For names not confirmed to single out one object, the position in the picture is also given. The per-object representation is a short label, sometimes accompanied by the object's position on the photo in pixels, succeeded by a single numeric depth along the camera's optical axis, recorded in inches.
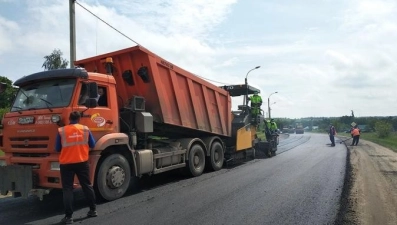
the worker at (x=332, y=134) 957.4
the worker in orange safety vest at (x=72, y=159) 223.0
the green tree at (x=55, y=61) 1202.0
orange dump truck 252.4
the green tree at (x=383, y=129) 1497.3
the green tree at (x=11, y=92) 293.4
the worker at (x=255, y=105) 557.6
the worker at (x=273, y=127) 653.3
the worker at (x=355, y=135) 984.9
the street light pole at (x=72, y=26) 483.1
